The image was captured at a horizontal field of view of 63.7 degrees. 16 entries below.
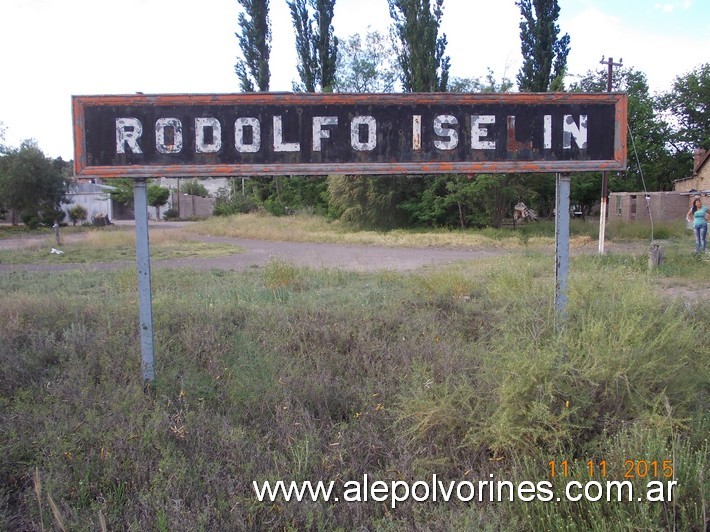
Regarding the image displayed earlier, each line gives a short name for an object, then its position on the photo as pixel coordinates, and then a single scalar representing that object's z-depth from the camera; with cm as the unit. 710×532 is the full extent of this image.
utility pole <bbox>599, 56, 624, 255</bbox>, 1667
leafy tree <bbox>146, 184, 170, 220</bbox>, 5694
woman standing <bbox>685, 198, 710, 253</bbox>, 1509
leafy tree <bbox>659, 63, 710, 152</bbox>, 4591
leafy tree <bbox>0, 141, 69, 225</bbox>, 3597
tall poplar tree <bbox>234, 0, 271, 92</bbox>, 3850
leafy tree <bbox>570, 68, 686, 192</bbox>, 4156
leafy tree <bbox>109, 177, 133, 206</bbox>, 5047
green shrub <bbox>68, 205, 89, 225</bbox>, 4627
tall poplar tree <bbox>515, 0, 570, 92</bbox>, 2872
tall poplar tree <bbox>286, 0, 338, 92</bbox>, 3806
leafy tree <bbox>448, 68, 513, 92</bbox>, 2761
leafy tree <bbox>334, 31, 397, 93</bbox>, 4816
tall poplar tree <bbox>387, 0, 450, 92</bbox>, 3130
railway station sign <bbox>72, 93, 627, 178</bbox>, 461
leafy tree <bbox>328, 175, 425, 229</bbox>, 3062
